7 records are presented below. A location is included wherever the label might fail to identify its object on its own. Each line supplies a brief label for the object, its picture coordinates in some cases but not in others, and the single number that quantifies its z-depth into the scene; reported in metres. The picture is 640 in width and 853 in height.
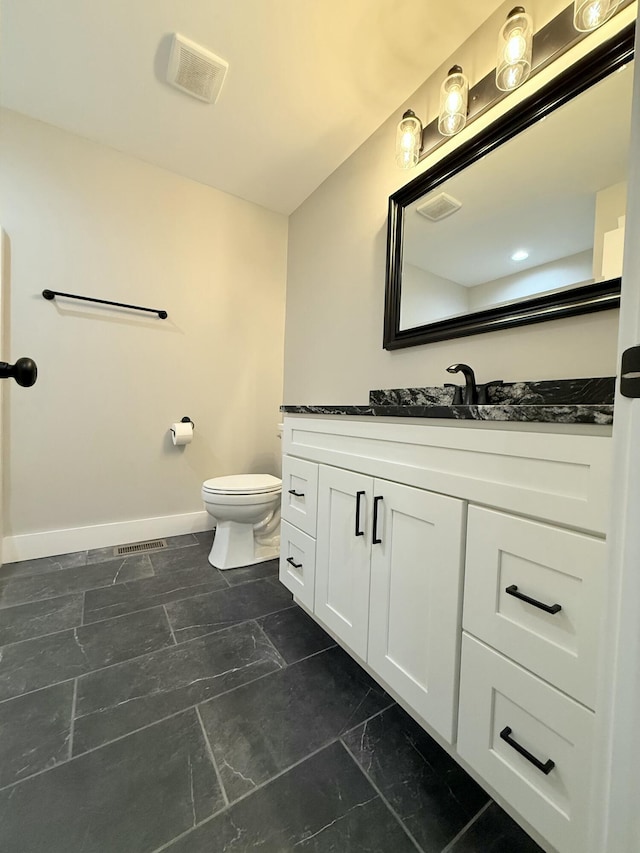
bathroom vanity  0.52
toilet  1.68
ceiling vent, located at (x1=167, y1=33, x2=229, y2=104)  1.33
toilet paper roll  2.03
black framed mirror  0.92
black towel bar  1.72
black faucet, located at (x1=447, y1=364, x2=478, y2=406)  1.01
